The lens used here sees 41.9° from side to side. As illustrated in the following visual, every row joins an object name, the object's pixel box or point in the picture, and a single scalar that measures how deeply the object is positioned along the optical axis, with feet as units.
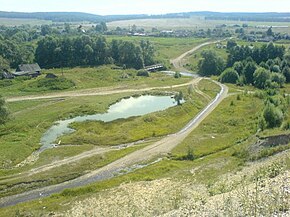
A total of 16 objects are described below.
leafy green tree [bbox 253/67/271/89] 305.12
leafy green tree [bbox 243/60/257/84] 327.47
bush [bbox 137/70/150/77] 356.38
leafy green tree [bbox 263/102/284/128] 193.36
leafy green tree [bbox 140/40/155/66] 412.57
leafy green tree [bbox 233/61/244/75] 341.54
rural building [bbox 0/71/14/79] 319.47
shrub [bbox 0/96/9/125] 190.60
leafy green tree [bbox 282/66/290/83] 326.85
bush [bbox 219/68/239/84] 329.52
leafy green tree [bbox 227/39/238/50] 503.20
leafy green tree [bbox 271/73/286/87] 307.58
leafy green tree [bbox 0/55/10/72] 326.85
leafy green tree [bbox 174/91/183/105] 259.84
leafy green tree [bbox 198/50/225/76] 378.94
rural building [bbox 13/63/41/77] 333.48
